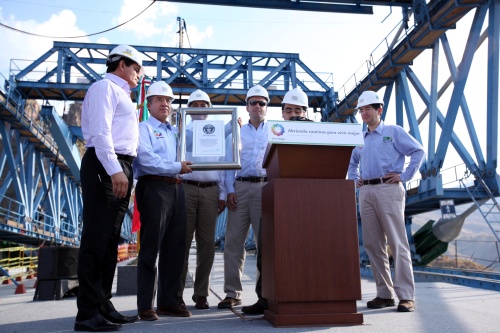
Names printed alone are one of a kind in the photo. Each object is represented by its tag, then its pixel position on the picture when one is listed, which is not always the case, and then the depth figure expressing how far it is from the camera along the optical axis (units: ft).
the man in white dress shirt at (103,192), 10.27
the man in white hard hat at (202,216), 14.78
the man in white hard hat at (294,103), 14.05
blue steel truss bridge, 39.58
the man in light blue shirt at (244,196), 14.79
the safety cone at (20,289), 26.37
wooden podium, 9.94
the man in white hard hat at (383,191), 14.10
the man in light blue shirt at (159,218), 12.09
